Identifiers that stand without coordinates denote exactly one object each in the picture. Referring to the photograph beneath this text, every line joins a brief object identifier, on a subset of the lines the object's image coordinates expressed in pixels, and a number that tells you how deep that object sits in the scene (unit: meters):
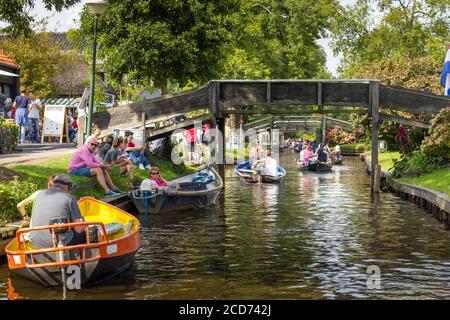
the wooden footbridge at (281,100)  31.45
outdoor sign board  37.42
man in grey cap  13.23
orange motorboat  13.05
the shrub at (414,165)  29.89
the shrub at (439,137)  26.17
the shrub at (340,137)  80.00
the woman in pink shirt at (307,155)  47.13
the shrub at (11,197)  16.72
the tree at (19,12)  20.00
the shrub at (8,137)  26.92
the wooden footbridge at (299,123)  73.68
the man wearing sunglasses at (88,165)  22.73
